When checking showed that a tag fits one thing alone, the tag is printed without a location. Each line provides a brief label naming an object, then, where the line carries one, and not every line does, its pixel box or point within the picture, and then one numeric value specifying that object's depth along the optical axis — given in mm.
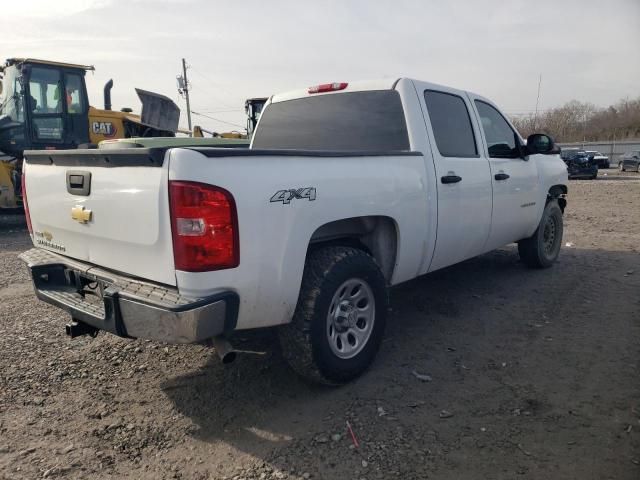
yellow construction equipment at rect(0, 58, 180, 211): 10383
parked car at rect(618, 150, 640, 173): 29312
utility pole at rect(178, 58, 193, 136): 42781
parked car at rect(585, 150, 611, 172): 30148
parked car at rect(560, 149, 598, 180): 24109
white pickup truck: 2547
